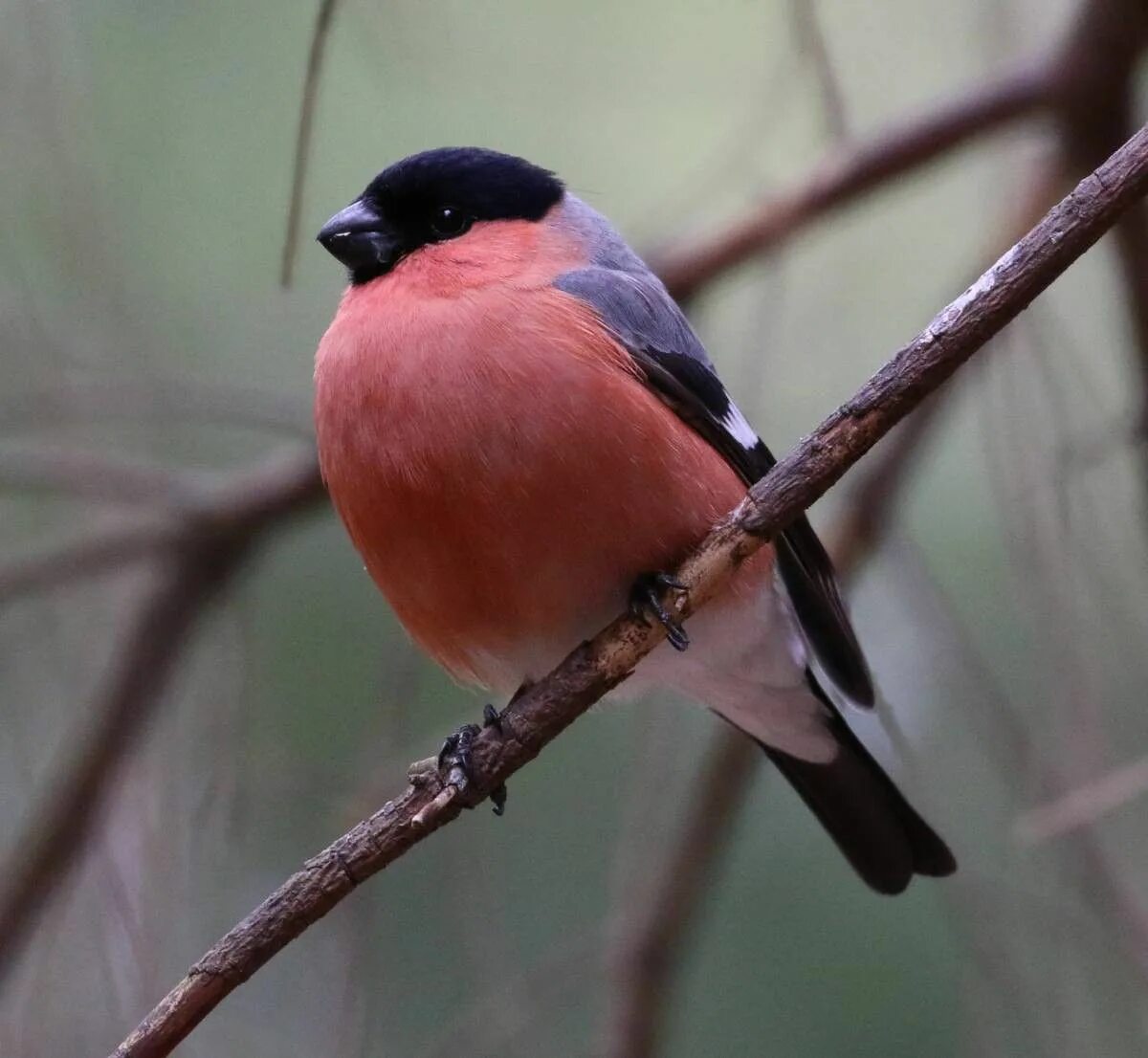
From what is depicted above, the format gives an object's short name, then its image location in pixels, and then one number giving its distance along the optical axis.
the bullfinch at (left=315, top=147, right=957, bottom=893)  4.50
